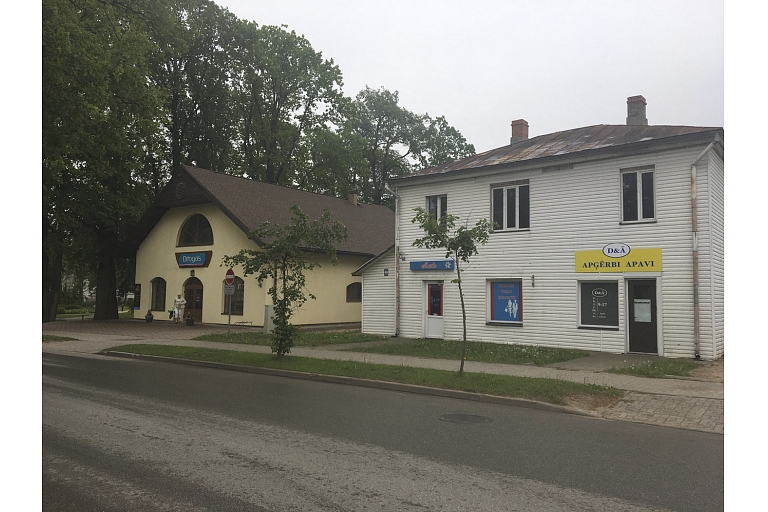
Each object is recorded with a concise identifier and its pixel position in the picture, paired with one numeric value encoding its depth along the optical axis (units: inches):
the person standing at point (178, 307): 1129.4
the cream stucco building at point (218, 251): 1051.3
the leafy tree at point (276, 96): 1596.9
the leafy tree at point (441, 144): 2025.1
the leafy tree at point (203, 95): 1497.3
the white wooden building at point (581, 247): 595.2
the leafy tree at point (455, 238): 436.8
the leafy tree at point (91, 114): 515.2
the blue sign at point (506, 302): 725.3
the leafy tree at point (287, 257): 542.3
